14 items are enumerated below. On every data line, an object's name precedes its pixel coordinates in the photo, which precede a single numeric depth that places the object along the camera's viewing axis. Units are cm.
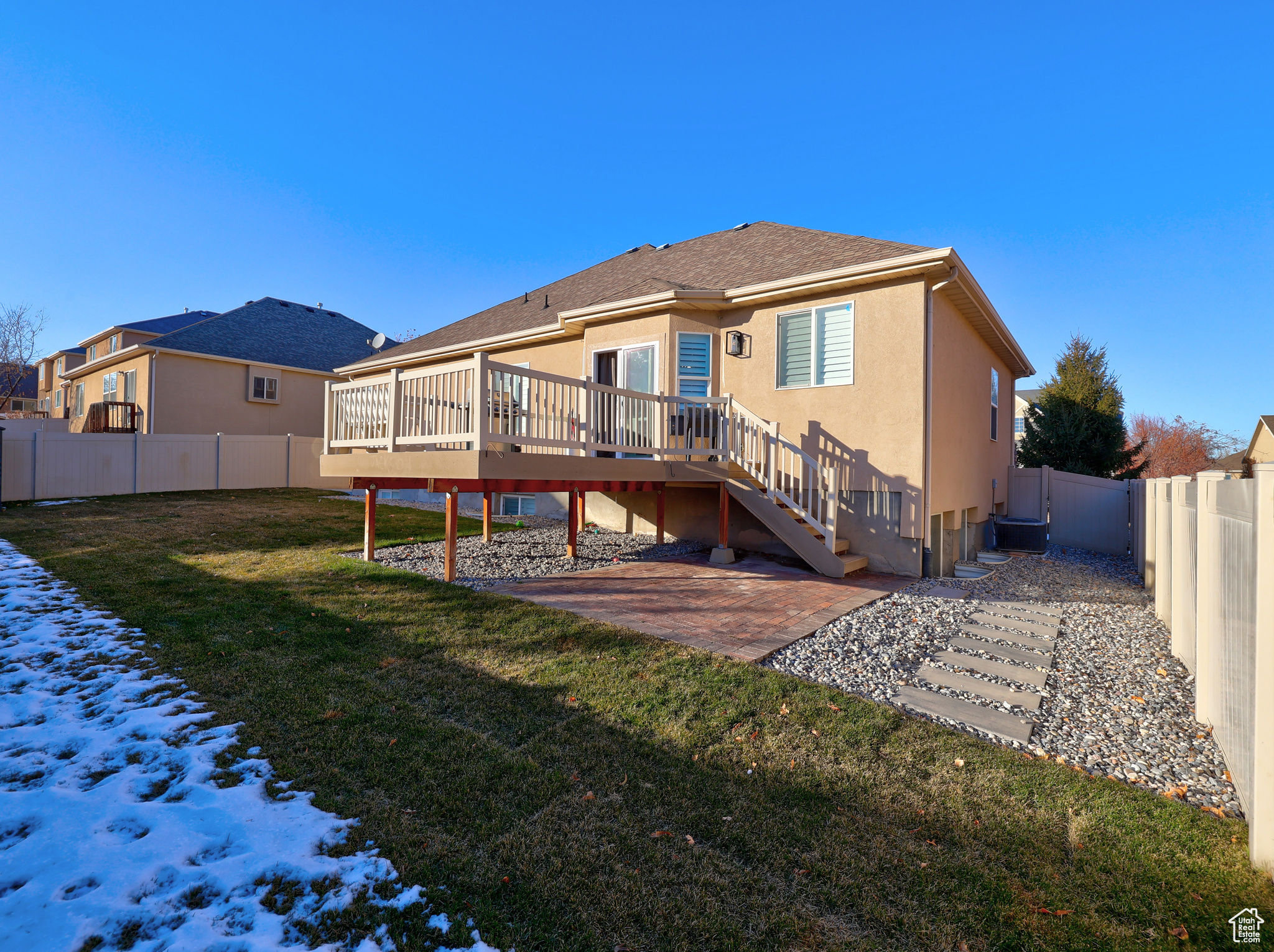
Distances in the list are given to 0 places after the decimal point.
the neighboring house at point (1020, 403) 4338
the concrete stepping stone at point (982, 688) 385
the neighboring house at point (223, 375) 1769
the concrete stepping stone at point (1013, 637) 500
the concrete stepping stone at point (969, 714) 341
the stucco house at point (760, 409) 687
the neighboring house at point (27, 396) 3453
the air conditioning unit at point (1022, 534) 1158
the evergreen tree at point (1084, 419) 1672
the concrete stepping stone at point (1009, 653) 461
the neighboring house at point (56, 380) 2683
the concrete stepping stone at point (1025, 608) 611
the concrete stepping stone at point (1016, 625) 541
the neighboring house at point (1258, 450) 2191
